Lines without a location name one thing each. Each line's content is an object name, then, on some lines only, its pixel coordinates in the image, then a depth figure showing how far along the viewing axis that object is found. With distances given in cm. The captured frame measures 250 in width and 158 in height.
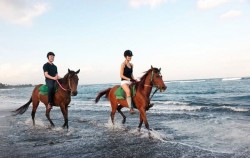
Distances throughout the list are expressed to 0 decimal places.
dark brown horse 962
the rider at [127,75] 946
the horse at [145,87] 855
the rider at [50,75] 1056
